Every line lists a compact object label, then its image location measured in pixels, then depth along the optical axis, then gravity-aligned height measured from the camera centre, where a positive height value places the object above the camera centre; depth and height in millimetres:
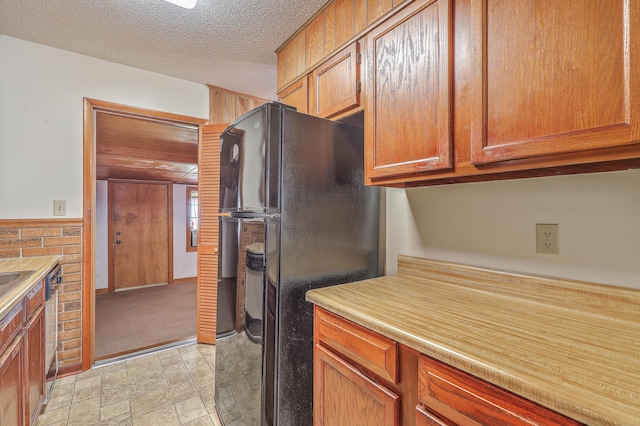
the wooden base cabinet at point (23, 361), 1129 -649
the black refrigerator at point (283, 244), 1384 -160
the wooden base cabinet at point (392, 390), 690 -507
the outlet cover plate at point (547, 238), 1113 -100
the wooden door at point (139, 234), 5242 -376
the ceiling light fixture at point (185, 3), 1654 +1167
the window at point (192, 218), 5965 -104
